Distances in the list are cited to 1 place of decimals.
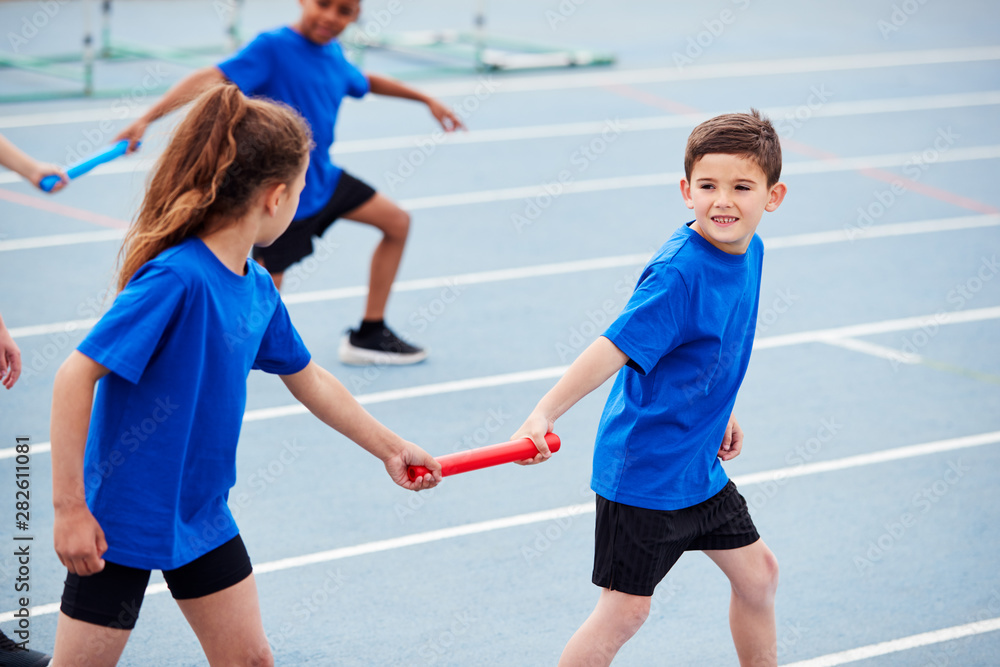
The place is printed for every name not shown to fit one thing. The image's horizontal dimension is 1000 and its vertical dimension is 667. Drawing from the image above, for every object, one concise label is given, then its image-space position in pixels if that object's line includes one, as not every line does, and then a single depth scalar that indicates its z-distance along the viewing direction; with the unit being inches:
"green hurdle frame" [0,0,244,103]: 903.1
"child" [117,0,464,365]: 424.8
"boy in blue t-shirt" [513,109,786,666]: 211.3
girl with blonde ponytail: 175.8
